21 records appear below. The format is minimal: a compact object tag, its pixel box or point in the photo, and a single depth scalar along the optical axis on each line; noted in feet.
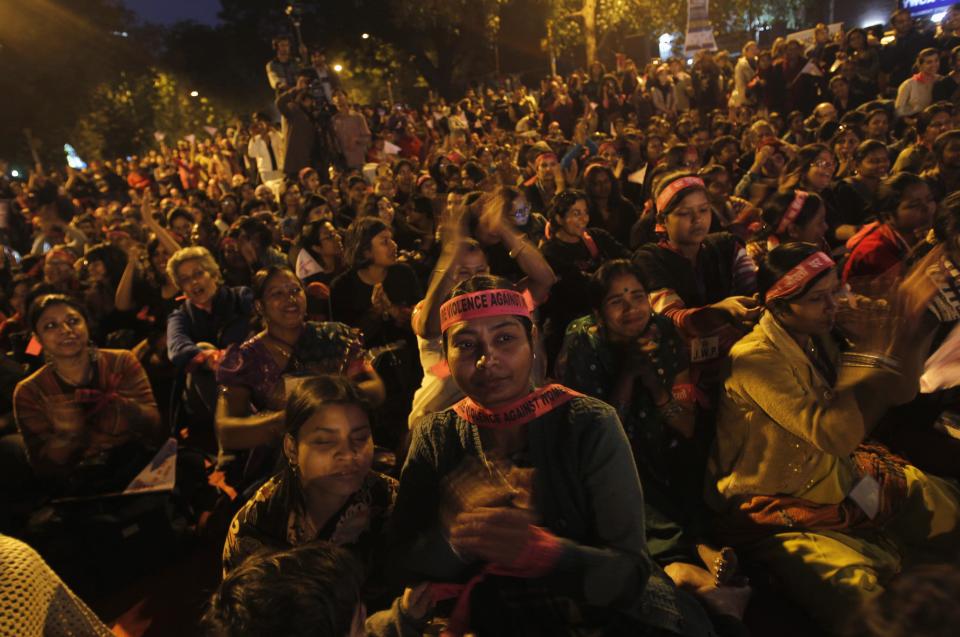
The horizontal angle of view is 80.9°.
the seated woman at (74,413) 11.12
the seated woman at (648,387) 9.39
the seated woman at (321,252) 17.79
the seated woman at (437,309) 9.91
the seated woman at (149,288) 18.54
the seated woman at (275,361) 10.24
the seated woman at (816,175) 17.35
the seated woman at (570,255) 14.58
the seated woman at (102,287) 18.54
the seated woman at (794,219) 13.92
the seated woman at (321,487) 7.22
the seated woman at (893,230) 12.12
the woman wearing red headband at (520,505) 5.08
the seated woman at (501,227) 12.42
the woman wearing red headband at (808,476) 7.43
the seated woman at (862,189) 17.40
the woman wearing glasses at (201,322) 14.10
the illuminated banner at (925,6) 65.00
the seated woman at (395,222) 21.81
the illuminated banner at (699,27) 53.88
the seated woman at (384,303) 13.30
